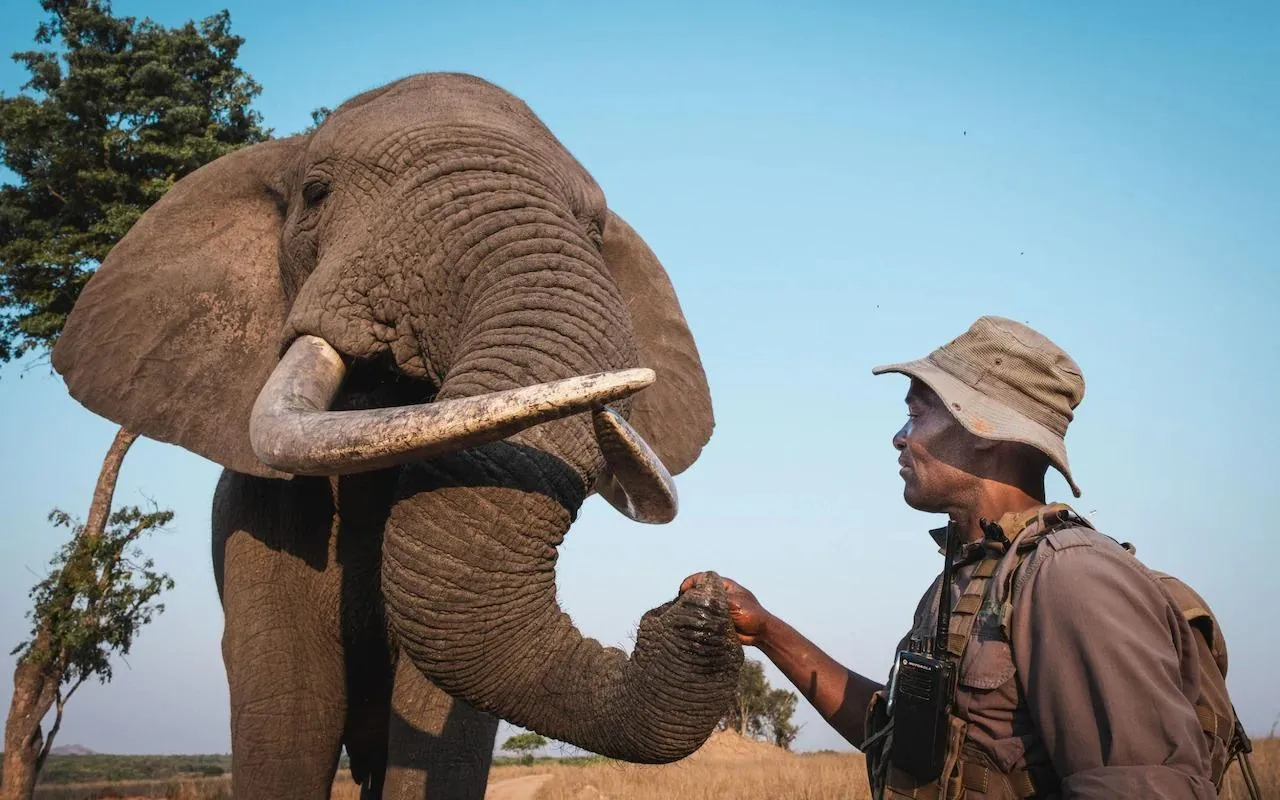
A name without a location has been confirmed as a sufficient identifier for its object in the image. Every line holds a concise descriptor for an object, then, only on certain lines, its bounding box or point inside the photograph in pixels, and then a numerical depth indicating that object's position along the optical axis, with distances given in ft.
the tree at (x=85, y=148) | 50.93
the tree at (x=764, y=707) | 92.32
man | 8.31
